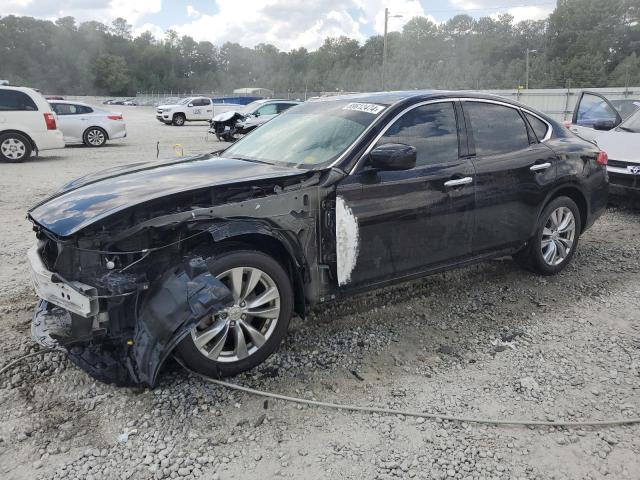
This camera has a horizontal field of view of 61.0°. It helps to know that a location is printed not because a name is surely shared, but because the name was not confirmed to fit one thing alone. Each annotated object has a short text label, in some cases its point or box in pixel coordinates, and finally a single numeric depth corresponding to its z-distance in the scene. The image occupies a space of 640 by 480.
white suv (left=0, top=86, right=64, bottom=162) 12.52
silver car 16.20
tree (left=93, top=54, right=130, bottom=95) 106.31
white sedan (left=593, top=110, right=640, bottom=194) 7.26
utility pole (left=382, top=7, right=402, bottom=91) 41.16
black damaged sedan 2.99
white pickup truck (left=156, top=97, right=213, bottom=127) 30.91
